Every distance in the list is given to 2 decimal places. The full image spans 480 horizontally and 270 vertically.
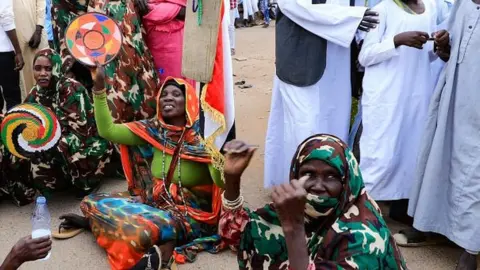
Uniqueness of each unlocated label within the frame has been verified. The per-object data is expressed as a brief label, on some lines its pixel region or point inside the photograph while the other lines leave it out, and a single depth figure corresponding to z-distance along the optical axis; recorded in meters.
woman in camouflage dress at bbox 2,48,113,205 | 4.29
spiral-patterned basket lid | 3.82
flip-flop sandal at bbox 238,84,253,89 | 8.77
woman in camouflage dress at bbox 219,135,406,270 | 1.93
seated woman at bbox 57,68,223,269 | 3.42
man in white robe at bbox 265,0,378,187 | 3.57
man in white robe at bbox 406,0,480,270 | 3.05
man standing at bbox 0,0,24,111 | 5.29
